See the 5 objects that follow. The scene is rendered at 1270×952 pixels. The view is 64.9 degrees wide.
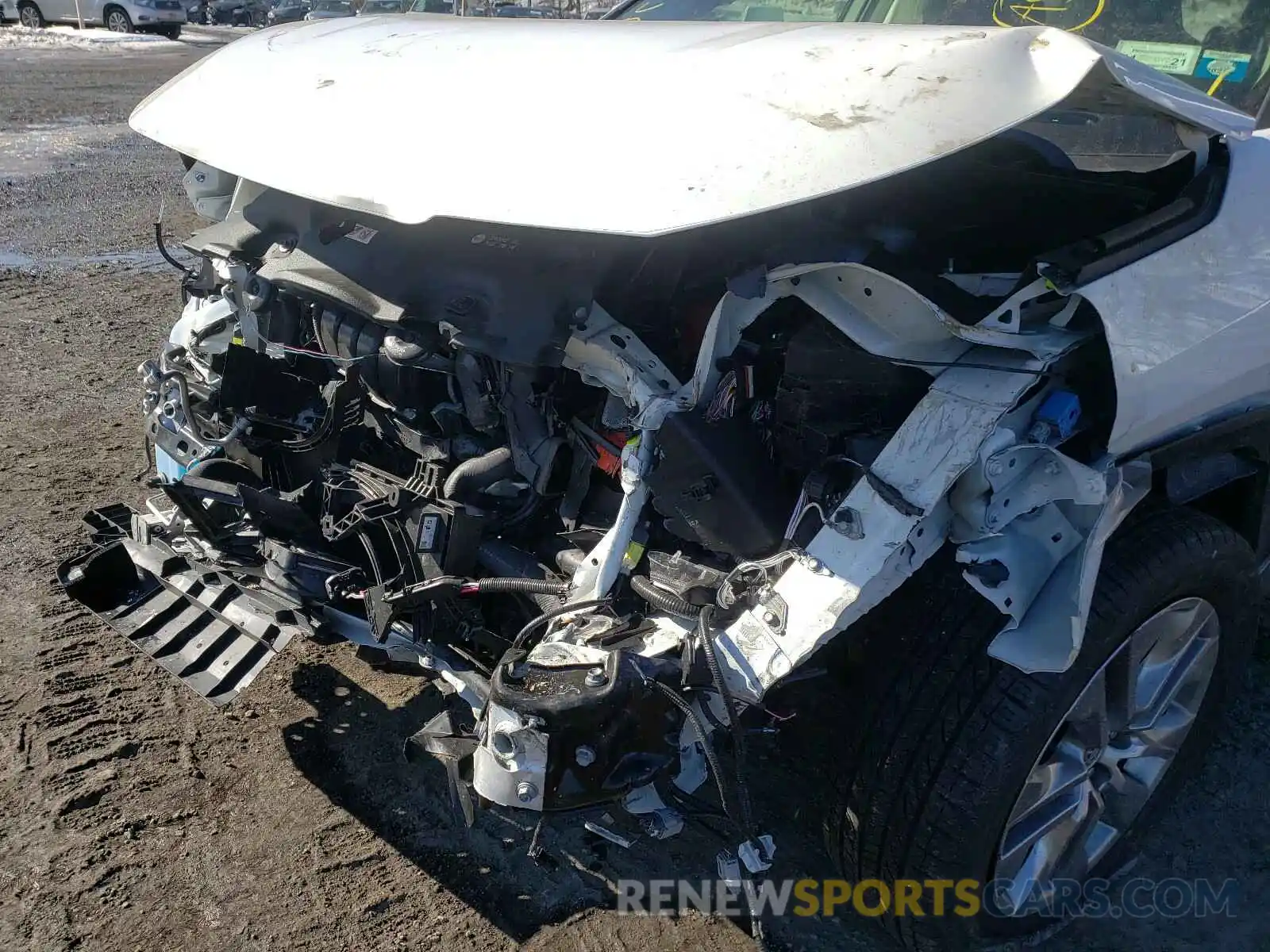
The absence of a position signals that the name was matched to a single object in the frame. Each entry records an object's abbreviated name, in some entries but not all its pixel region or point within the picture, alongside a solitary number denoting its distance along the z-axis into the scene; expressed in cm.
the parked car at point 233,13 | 2691
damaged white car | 199
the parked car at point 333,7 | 1747
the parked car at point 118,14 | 2302
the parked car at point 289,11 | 2345
